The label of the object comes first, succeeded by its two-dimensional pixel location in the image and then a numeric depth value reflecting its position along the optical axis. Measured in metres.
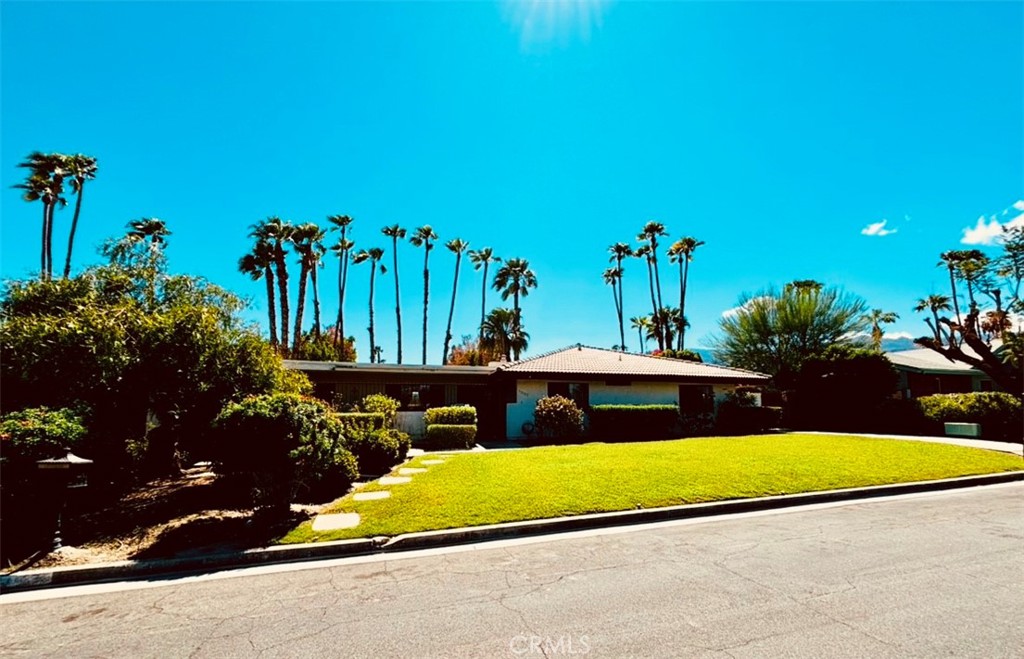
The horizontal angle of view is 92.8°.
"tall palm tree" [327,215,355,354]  41.47
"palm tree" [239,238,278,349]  33.53
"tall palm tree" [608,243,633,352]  50.91
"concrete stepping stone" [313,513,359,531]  6.77
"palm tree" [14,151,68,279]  30.78
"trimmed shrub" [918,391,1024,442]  18.16
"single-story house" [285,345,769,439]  20.52
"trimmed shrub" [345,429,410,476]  11.43
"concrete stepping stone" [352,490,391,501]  8.47
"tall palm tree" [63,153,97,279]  32.50
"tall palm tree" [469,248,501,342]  51.06
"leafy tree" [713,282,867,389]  30.95
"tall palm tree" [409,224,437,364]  45.75
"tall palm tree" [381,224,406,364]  44.47
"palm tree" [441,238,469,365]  48.62
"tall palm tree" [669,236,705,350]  44.56
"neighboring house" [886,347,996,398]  29.86
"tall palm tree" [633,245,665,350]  47.63
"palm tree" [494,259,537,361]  52.28
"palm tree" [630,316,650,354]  55.85
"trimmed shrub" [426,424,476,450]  16.80
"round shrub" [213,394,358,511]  6.58
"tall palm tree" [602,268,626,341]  53.28
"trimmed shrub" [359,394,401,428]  14.94
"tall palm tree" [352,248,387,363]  44.09
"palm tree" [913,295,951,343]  36.82
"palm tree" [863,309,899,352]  30.74
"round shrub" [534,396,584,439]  18.45
